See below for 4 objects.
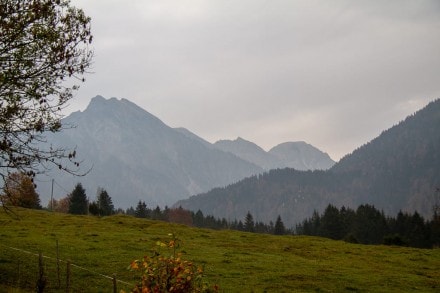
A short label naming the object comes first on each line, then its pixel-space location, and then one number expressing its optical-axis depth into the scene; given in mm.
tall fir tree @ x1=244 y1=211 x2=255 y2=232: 190850
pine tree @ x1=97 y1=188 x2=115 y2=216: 149500
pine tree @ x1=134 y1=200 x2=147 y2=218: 170025
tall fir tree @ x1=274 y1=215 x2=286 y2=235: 177000
